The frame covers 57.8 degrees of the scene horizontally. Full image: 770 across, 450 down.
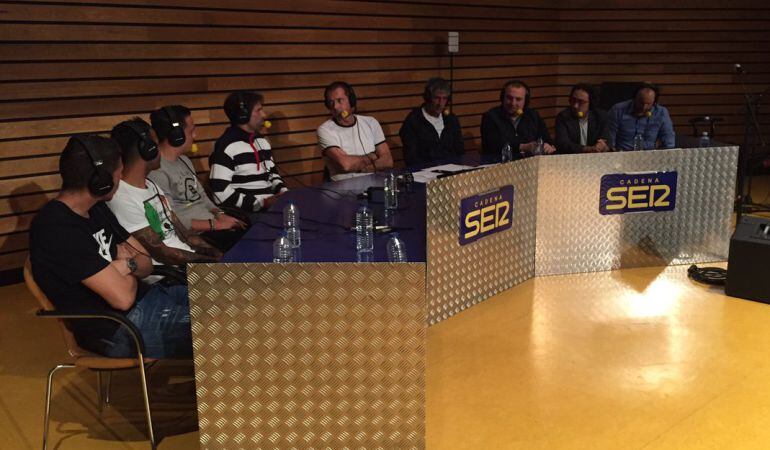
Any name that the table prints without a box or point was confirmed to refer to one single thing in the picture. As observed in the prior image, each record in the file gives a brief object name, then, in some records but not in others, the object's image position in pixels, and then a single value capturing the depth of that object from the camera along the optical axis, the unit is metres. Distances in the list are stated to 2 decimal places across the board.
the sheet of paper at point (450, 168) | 4.83
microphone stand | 6.02
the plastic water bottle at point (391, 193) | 3.84
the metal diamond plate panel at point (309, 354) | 2.54
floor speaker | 4.45
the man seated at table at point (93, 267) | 2.58
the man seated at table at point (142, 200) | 3.22
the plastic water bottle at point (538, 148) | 5.05
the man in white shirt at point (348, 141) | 5.21
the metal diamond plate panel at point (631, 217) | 4.79
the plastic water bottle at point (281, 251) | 2.76
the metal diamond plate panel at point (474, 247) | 3.88
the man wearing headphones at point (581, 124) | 5.84
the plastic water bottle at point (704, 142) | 5.07
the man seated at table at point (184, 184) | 3.93
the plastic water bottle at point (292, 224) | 3.08
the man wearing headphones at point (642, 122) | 5.87
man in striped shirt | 4.60
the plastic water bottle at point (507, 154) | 4.68
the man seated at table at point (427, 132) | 5.61
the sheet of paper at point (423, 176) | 4.58
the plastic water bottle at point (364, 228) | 3.09
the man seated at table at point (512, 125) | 5.61
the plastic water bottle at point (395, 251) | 2.78
